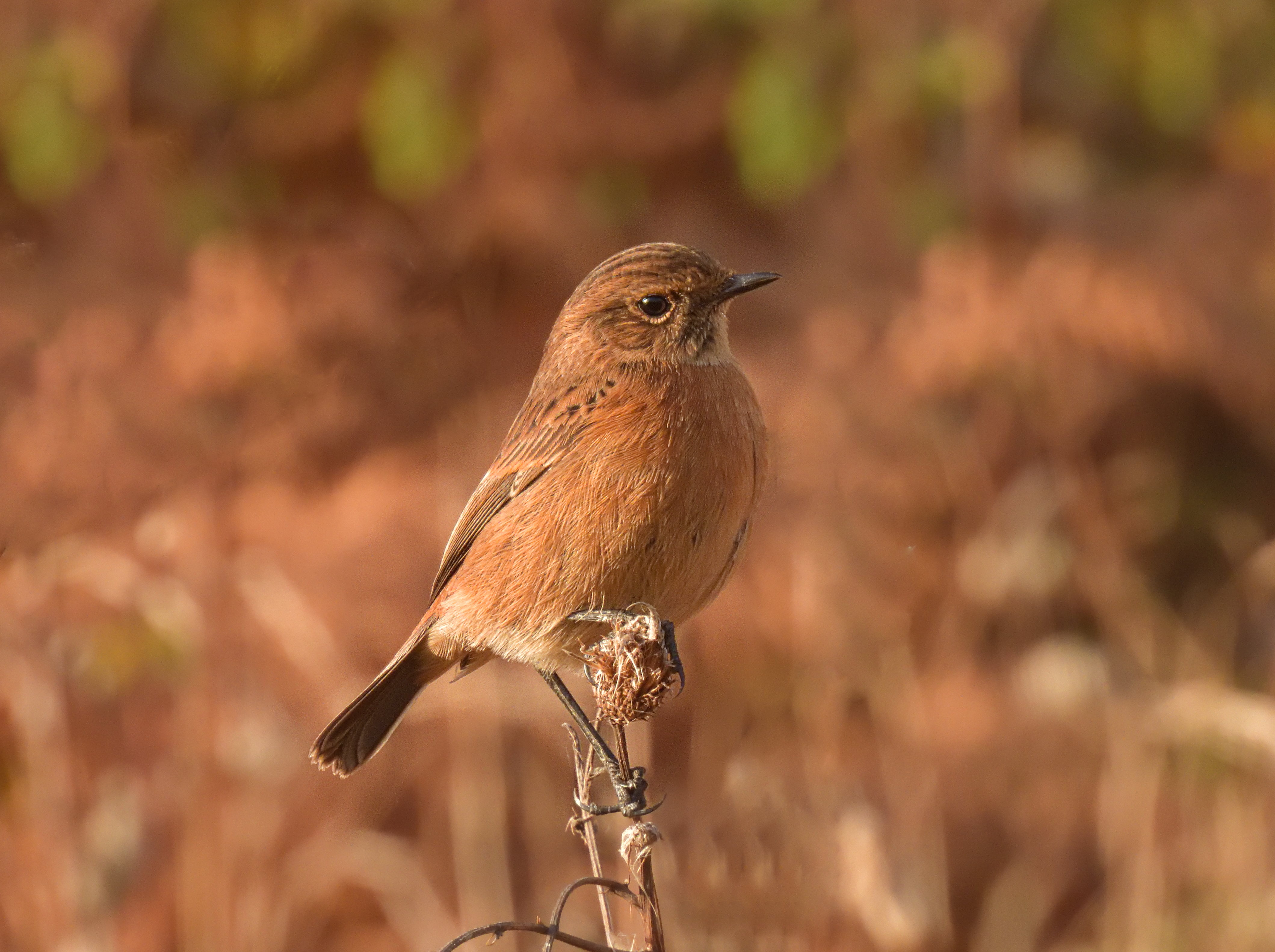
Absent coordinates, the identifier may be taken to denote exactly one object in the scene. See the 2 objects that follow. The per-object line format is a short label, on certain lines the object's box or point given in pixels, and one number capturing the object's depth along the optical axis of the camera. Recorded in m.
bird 7.60
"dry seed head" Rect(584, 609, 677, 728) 6.54
